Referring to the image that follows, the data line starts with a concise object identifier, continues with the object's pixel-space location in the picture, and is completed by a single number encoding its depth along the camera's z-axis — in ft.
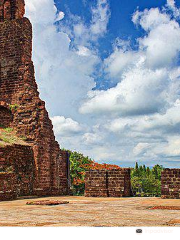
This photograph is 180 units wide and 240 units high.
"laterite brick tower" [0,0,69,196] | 43.47
